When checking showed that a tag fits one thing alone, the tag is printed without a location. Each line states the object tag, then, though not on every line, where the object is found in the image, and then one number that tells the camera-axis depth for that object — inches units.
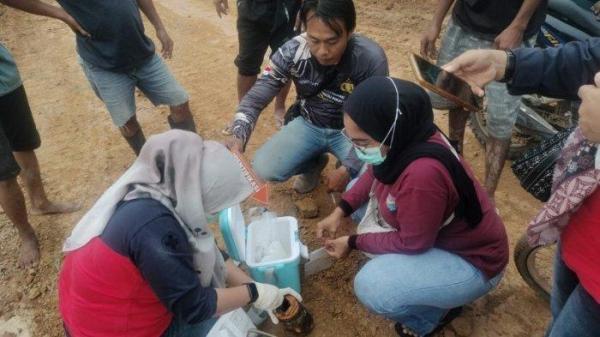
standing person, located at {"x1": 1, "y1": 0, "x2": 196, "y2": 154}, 106.9
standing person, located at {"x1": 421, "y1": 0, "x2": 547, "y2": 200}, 104.6
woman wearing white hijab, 60.0
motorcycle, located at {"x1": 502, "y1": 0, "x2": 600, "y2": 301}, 121.9
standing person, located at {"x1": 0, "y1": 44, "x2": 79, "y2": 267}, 99.9
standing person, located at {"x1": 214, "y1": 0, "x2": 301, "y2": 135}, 128.6
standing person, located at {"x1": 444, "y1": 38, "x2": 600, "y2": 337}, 54.7
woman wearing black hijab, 69.4
